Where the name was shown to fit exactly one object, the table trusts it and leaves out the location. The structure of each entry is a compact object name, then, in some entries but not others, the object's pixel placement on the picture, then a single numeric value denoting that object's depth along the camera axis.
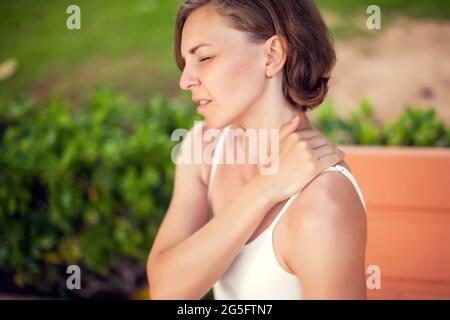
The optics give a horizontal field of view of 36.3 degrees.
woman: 1.58
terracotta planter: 2.67
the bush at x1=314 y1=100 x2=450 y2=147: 3.47
